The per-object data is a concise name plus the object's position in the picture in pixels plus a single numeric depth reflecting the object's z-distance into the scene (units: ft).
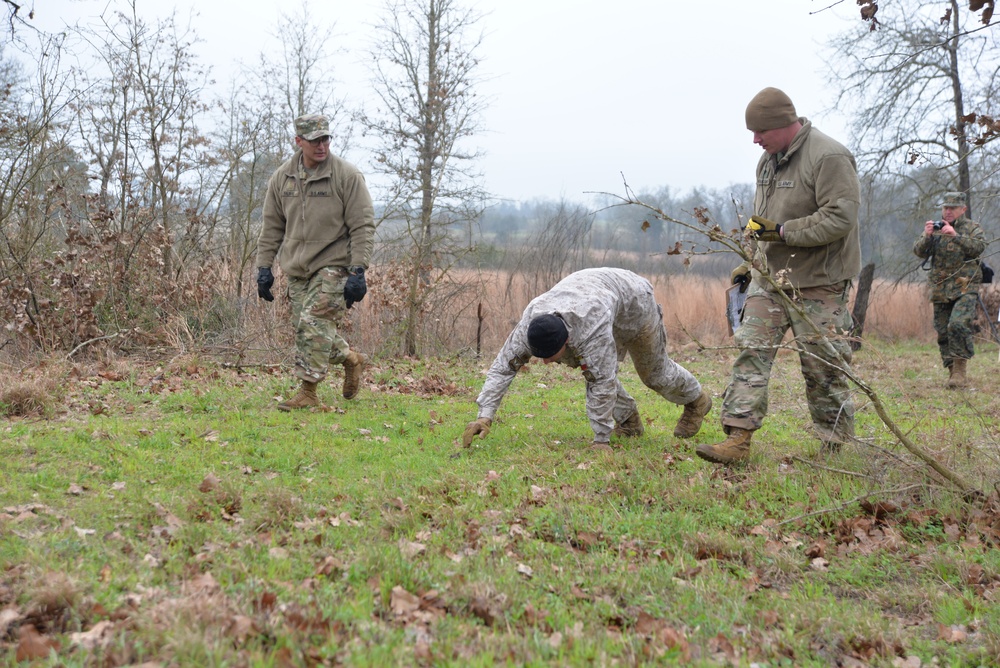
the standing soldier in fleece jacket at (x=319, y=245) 24.47
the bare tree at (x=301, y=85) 57.77
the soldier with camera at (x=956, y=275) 33.32
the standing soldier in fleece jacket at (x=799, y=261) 17.66
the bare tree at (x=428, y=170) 41.37
